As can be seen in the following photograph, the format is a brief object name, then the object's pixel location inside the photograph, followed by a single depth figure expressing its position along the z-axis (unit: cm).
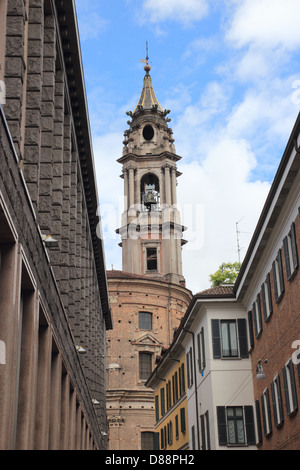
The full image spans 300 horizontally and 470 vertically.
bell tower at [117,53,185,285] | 7019
